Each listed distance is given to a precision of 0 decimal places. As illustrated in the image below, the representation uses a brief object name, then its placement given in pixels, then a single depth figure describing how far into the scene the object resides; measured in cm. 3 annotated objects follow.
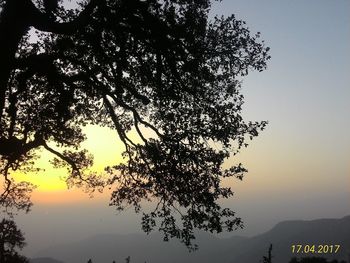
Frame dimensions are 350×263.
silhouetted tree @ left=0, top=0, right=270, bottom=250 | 1399
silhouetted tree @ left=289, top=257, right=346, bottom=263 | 8200
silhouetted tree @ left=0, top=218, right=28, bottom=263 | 4550
